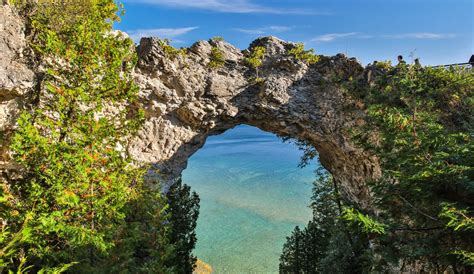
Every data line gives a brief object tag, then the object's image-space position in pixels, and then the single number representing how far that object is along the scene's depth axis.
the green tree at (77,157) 6.09
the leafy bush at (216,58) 16.72
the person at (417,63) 14.40
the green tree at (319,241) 18.25
